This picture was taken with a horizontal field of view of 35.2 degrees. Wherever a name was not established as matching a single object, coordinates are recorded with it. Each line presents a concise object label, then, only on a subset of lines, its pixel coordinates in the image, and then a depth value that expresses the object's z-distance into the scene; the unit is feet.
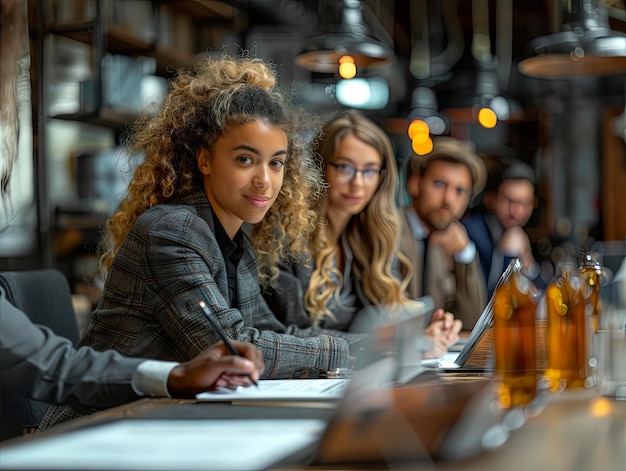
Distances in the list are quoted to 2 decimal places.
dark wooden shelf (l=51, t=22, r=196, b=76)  15.88
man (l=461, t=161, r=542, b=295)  17.56
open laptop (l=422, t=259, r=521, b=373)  6.64
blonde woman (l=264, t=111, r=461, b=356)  10.01
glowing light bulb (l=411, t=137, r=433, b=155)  26.58
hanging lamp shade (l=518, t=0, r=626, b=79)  12.38
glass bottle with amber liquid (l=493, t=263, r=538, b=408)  5.20
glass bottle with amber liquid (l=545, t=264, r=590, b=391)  5.61
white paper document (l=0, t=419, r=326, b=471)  3.63
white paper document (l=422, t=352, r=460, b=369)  6.79
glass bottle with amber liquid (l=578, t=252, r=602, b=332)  6.49
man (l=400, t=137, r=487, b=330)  13.64
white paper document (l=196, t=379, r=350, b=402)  5.17
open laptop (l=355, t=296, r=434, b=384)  4.18
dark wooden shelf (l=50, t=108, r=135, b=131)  16.10
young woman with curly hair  6.71
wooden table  3.73
